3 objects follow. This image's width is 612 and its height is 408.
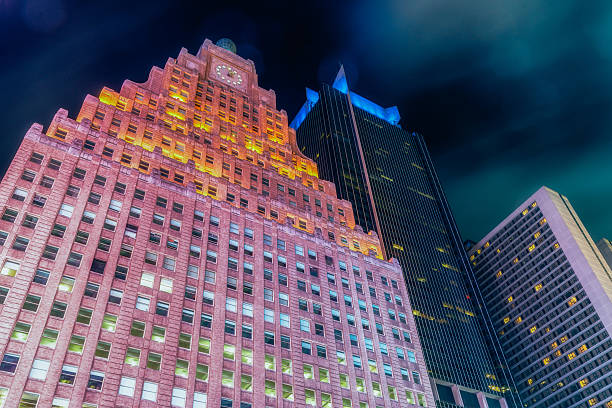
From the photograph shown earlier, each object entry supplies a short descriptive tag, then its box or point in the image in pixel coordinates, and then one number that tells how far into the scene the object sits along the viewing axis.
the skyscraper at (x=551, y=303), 150.62
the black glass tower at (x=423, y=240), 131.62
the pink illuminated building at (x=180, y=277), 57.16
